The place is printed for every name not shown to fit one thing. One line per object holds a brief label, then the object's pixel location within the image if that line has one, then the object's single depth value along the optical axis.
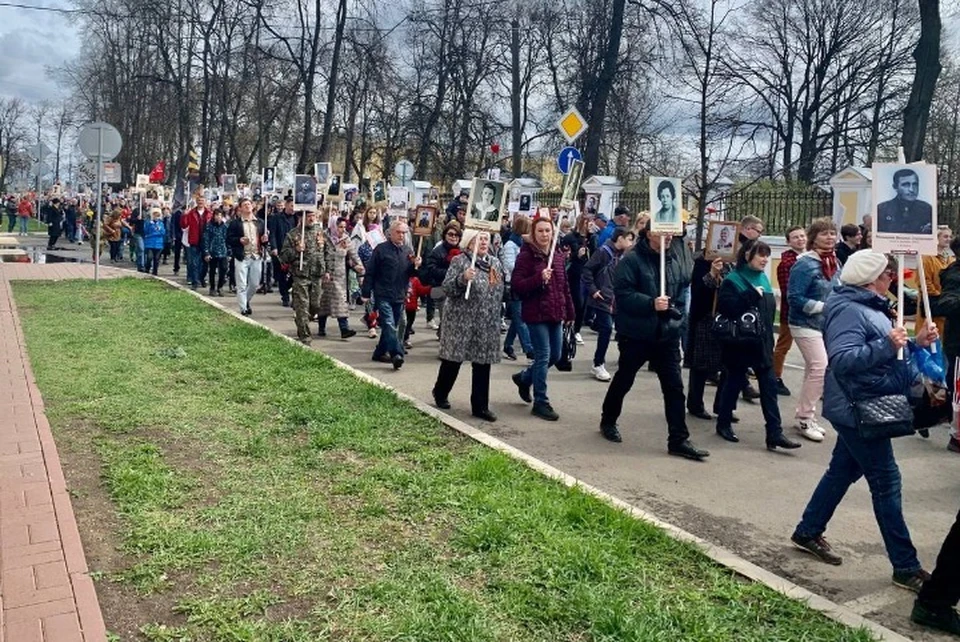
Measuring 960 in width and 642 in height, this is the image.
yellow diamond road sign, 15.55
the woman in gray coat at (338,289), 12.55
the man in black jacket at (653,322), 6.98
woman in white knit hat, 4.61
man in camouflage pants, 11.85
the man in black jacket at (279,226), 17.03
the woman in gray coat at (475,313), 7.77
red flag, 38.94
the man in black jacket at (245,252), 14.16
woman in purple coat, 8.15
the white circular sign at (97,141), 18.00
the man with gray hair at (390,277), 10.59
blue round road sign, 15.76
